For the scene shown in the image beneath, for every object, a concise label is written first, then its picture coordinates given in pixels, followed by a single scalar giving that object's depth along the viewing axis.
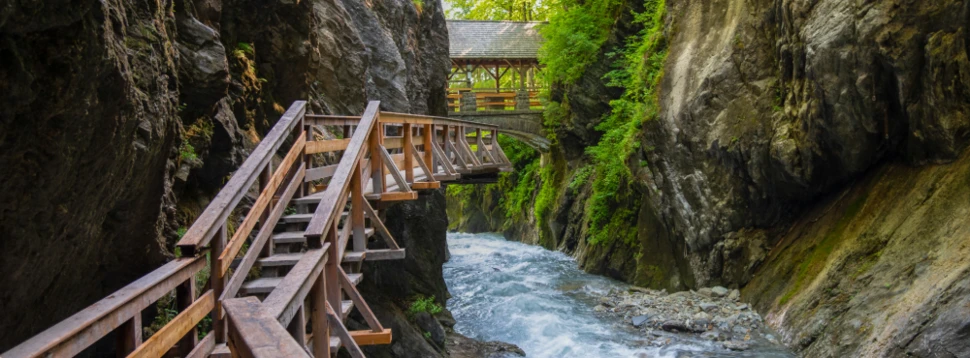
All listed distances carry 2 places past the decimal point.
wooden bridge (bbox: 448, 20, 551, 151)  25.58
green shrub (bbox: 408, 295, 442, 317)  11.14
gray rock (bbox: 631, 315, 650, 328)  11.47
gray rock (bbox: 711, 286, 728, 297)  12.16
